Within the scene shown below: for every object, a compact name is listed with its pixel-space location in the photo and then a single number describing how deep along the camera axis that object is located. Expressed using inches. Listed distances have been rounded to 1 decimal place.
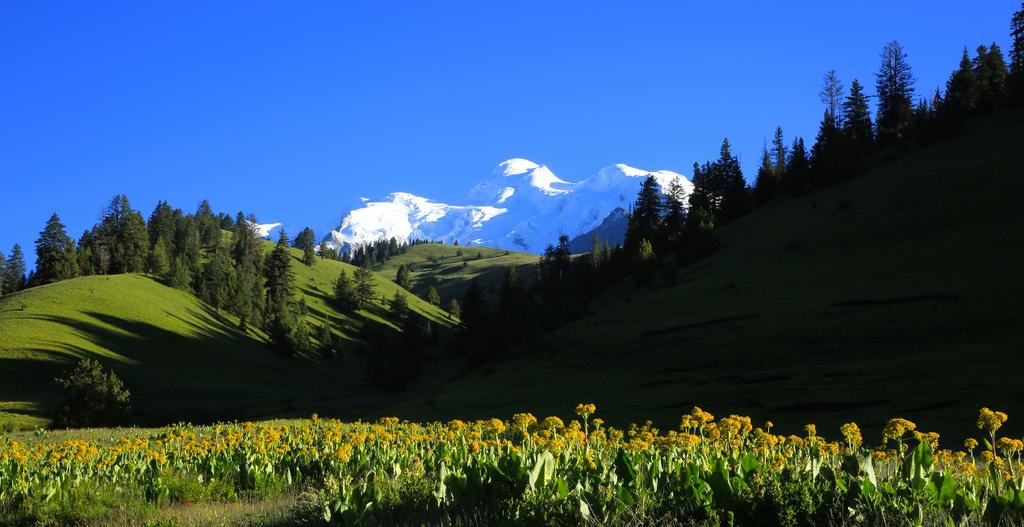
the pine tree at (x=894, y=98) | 5093.5
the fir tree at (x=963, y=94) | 4503.0
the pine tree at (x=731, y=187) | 4923.0
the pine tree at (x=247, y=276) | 5797.2
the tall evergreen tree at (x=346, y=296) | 7524.6
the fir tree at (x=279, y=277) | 6412.4
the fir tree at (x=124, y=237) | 5984.3
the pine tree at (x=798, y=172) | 4632.9
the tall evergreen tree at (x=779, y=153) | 5455.7
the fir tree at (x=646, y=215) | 4724.4
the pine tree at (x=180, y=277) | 5679.1
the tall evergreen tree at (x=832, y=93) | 5866.1
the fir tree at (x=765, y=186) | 4923.7
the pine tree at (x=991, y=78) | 4517.7
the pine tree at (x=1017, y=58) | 4371.3
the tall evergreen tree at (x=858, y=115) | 5160.9
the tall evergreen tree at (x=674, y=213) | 4582.9
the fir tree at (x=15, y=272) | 5964.6
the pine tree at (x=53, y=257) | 5354.3
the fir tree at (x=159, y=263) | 5777.6
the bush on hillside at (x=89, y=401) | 2400.3
